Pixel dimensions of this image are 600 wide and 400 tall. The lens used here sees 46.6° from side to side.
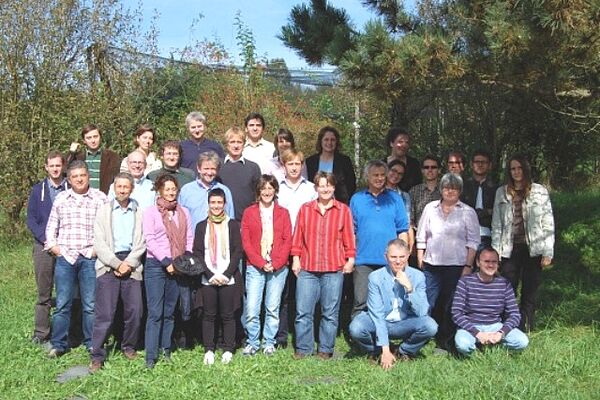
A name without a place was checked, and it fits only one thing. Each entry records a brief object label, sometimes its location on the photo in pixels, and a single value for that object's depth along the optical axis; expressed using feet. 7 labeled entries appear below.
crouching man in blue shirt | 16.87
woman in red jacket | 17.79
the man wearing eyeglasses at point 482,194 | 18.92
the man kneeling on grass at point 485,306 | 16.70
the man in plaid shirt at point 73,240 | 17.62
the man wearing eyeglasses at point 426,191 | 19.17
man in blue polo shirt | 18.26
